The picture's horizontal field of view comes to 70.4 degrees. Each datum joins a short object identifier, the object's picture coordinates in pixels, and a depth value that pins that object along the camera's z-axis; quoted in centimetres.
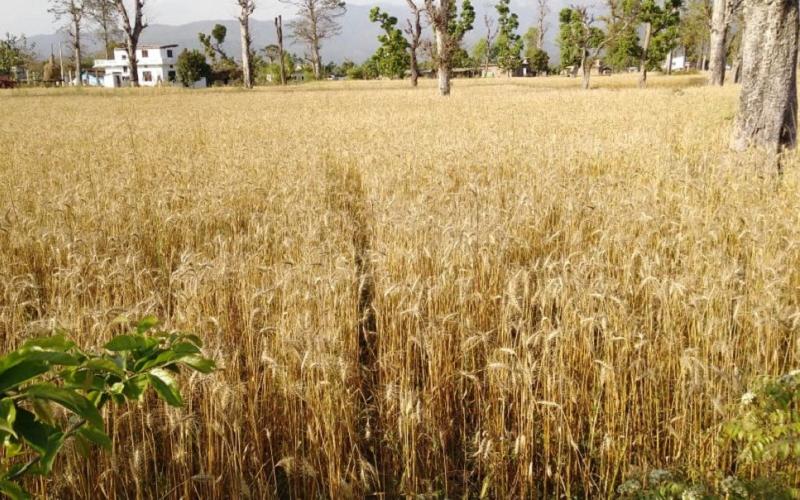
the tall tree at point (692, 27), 4846
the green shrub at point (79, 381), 92
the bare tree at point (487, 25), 6470
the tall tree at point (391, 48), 4853
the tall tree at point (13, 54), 6988
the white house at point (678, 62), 10700
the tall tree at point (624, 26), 3459
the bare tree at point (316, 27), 5291
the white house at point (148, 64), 8562
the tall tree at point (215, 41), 6391
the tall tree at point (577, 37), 3179
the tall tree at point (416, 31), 3153
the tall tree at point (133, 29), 4047
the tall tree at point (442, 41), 2488
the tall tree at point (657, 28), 3696
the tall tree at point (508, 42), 6366
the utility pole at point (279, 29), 5085
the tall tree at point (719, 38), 2609
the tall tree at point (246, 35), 4116
